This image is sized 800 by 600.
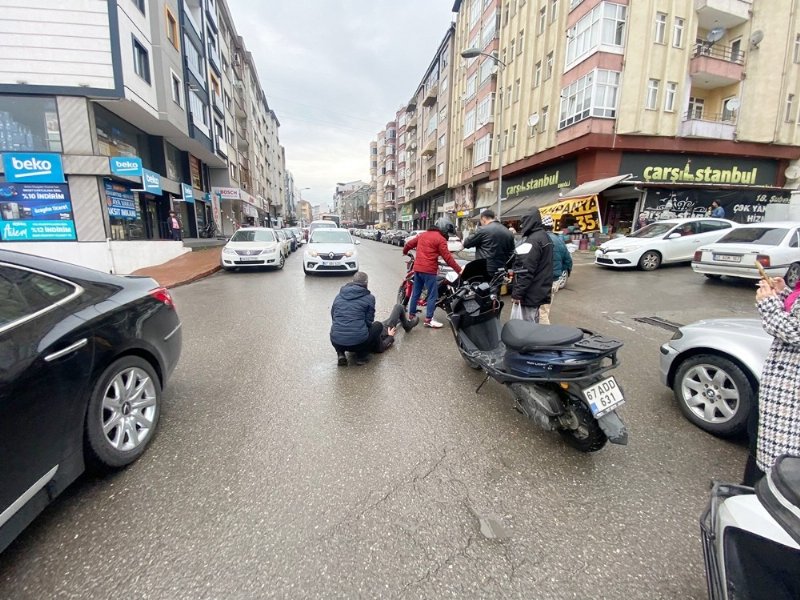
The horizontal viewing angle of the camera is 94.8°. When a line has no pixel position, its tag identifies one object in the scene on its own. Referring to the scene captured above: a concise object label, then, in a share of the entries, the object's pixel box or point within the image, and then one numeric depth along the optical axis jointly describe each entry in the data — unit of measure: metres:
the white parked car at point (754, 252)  8.30
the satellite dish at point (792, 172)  19.91
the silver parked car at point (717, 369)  2.79
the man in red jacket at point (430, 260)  5.80
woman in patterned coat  1.92
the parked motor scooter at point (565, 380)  2.54
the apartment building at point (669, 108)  17.75
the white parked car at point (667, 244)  11.48
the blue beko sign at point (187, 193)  20.84
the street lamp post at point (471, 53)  15.23
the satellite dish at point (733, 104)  18.94
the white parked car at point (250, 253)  12.31
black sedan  1.79
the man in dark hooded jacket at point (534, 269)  4.28
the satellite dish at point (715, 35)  18.12
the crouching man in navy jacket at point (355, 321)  4.31
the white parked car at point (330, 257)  11.43
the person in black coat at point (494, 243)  6.11
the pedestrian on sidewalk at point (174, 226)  17.70
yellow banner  17.77
